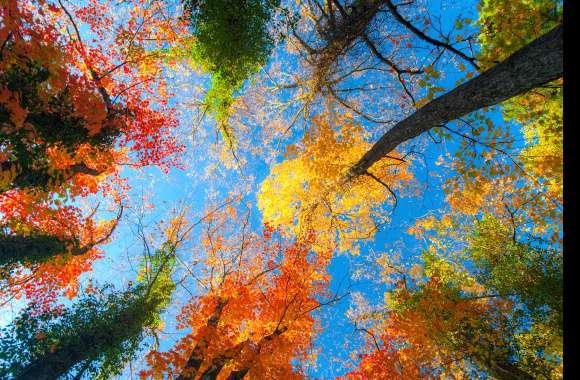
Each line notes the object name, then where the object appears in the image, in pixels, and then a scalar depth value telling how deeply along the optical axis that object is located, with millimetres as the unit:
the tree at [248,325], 9018
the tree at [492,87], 3500
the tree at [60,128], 5875
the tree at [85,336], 8562
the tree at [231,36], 7328
